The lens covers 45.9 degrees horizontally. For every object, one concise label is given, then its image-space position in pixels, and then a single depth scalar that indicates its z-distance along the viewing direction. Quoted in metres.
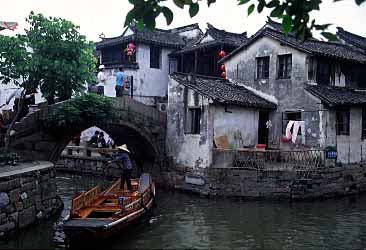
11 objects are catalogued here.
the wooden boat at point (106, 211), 9.09
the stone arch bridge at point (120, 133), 13.92
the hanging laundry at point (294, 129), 17.75
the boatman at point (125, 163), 13.11
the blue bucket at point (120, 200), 10.93
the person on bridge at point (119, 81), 18.06
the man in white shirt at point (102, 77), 25.93
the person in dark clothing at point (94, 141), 23.52
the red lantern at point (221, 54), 22.15
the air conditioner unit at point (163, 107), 21.35
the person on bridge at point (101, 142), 23.53
